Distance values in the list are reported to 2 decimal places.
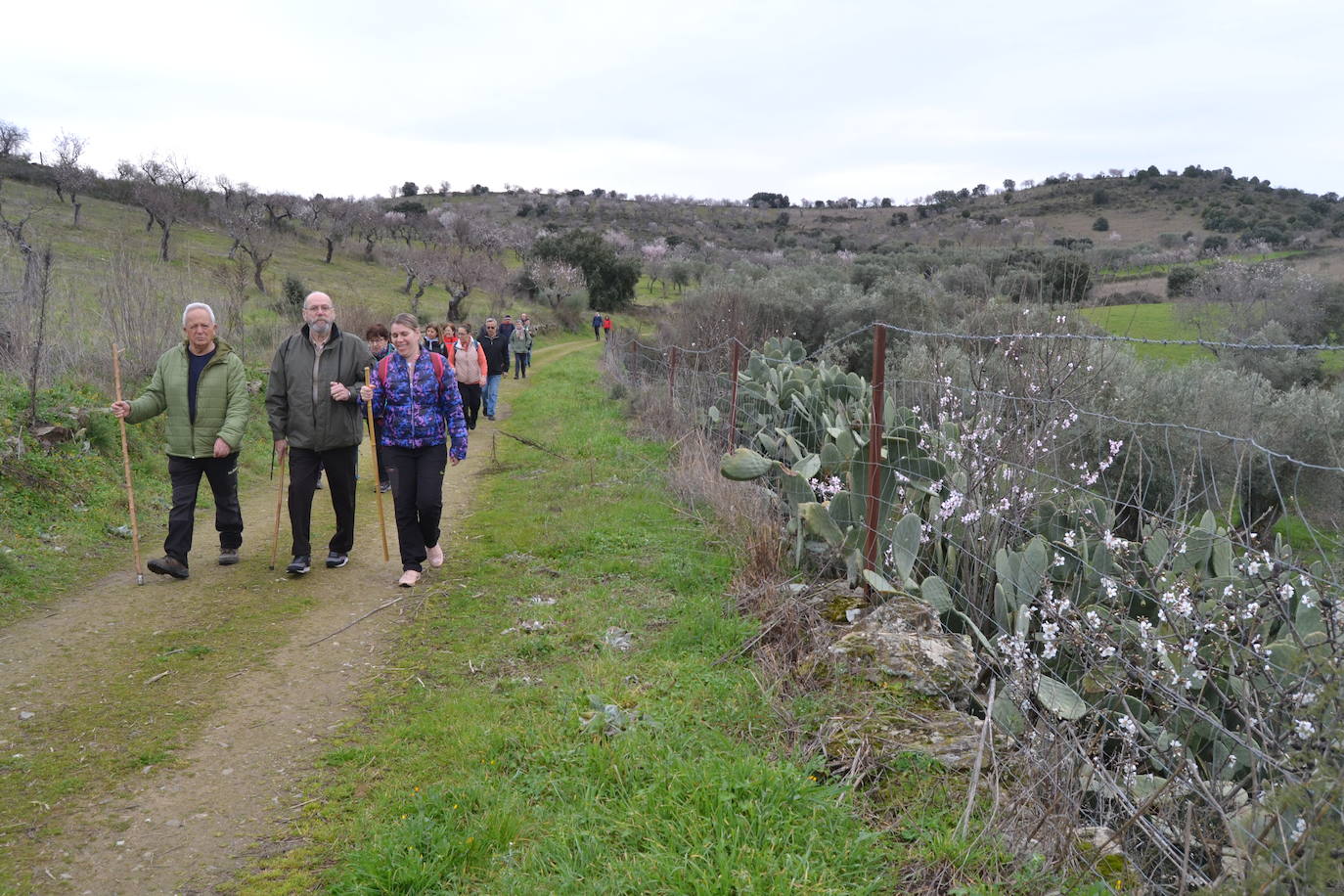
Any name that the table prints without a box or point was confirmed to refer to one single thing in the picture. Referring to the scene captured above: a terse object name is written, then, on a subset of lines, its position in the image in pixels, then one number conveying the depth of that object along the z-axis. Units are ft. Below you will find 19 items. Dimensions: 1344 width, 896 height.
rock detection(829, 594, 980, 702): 13.15
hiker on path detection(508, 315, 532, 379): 69.82
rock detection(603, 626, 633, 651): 16.67
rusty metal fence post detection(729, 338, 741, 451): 27.78
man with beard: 20.26
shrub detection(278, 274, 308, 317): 96.84
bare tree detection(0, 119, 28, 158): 148.77
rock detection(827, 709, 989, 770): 11.43
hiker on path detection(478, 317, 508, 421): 49.01
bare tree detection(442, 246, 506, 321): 133.49
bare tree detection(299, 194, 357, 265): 181.98
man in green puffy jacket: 19.98
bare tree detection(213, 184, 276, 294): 117.29
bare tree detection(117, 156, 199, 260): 134.82
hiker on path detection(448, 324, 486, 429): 40.88
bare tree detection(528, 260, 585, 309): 152.35
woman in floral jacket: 20.17
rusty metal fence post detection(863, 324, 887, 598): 16.78
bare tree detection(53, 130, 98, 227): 137.39
